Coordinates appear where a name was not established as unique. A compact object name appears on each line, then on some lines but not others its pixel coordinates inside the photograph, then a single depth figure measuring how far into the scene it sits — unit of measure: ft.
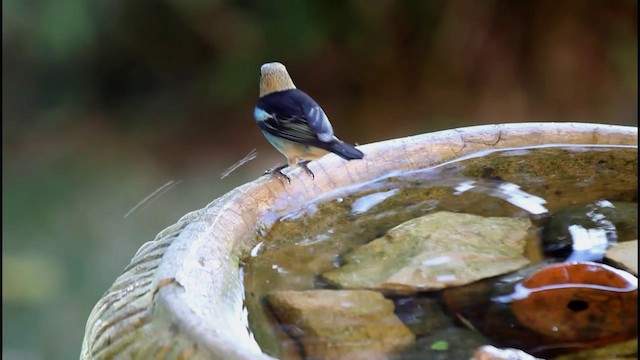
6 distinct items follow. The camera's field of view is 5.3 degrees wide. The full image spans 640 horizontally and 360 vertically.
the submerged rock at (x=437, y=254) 19.15
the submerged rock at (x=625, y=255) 19.25
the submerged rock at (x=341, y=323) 18.80
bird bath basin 18.51
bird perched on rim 19.68
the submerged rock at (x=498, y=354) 18.44
